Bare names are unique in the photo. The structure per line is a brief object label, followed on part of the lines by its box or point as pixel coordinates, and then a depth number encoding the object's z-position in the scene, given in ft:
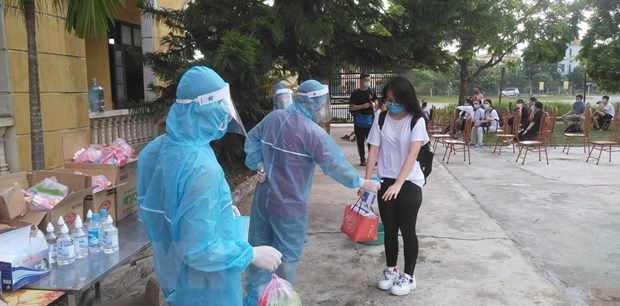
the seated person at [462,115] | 45.75
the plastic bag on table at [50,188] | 10.63
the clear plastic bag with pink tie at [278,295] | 7.79
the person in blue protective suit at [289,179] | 10.36
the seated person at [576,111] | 59.58
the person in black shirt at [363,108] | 28.94
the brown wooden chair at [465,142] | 33.81
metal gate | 57.41
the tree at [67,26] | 11.28
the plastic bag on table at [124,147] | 13.20
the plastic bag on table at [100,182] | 11.51
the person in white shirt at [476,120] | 42.82
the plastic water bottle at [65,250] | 8.70
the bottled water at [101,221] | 9.53
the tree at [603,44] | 68.39
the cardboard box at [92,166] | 12.17
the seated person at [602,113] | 58.03
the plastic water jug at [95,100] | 20.89
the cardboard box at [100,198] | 11.32
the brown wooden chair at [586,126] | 36.27
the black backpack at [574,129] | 52.74
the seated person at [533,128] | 39.24
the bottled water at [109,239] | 9.48
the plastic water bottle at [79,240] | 9.11
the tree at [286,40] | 15.31
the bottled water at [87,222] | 9.81
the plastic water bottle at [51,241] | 8.79
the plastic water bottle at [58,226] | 9.17
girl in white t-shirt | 11.35
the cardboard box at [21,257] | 7.42
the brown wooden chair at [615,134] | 33.34
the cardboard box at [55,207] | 9.53
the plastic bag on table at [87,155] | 12.92
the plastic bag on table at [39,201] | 9.95
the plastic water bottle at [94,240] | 9.43
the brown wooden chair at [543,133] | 34.06
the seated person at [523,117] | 46.01
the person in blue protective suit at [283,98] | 13.71
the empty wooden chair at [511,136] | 37.65
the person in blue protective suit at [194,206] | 5.84
